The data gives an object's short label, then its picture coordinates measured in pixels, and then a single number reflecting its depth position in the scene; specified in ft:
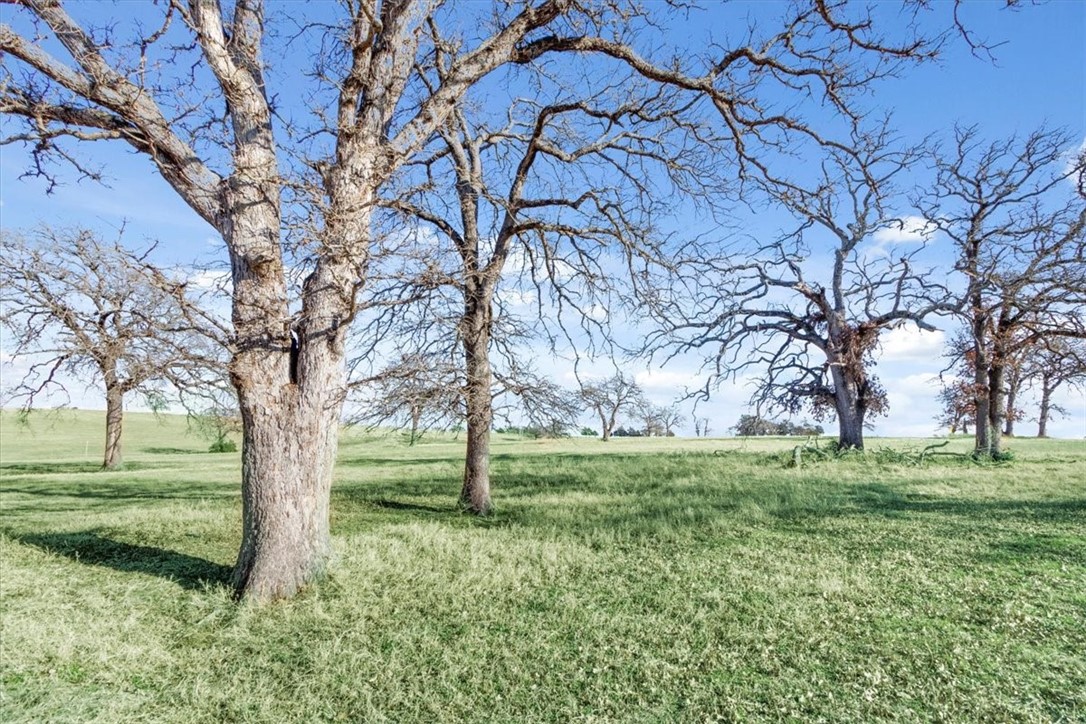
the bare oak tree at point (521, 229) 36.47
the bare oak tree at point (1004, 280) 42.27
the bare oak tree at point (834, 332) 67.97
